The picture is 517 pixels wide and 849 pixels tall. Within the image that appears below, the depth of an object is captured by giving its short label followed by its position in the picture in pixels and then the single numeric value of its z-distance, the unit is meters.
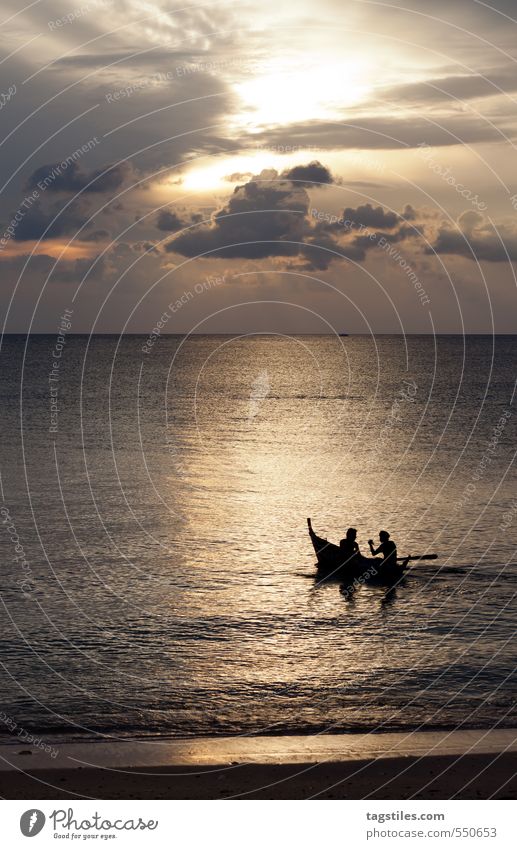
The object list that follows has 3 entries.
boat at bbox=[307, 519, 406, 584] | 35.66
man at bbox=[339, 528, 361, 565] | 35.81
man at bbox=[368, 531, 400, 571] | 35.44
